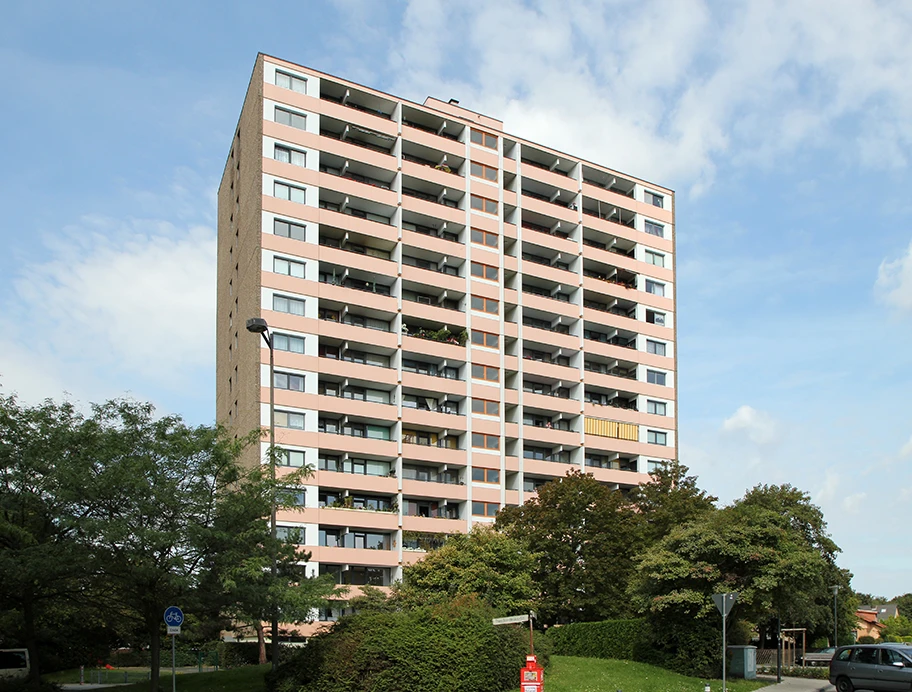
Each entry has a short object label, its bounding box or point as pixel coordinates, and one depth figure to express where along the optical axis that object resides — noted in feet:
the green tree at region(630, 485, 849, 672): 126.72
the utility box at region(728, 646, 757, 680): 134.21
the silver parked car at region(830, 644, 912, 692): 106.01
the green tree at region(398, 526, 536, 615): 145.28
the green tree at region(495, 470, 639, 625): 163.43
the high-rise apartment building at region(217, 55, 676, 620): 210.38
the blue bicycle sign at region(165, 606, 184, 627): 90.07
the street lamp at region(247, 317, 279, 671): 95.48
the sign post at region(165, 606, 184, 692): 90.15
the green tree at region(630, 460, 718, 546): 168.55
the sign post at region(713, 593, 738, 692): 94.63
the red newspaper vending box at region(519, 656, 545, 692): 84.79
